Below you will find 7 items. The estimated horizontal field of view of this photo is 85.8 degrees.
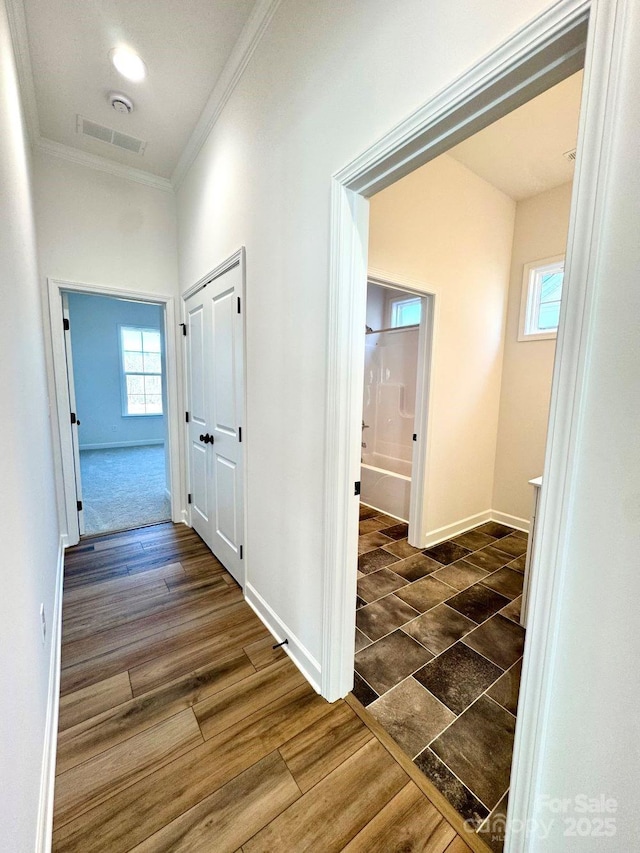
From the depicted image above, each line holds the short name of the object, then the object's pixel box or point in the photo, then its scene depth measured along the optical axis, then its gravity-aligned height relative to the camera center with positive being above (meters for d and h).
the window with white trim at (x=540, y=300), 3.08 +0.80
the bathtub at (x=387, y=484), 3.61 -1.10
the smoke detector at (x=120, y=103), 2.18 +1.78
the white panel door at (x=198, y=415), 2.82 -0.29
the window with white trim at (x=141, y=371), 7.03 +0.18
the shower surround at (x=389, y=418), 3.80 -0.40
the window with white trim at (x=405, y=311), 4.66 +1.01
